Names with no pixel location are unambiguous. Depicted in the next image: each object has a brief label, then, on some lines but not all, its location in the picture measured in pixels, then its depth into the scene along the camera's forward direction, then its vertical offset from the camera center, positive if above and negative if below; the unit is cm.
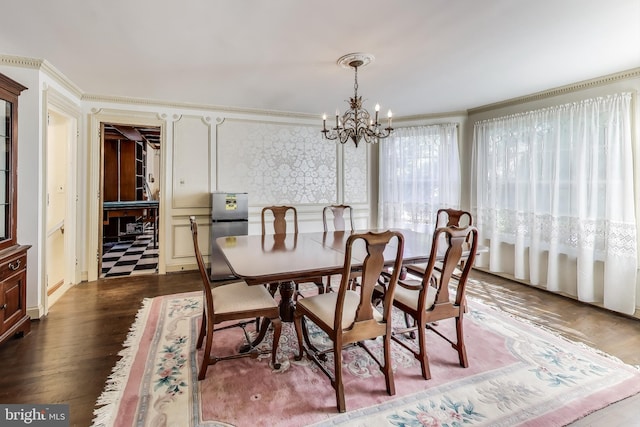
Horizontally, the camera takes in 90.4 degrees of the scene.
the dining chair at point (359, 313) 170 -64
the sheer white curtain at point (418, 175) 475 +53
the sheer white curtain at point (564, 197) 309 +14
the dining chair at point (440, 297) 195 -60
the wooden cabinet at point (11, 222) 241 -12
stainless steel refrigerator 420 -16
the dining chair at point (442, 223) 286 -15
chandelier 275 +84
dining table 187 -34
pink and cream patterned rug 170 -109
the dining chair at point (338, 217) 382 -11
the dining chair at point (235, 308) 201 -65
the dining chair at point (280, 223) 247 -18
